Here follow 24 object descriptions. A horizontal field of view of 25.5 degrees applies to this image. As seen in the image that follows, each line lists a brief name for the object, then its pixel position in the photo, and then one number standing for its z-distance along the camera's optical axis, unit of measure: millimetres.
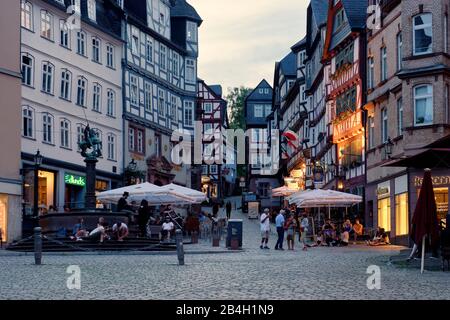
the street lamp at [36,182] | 43062
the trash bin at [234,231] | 39344
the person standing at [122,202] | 40750
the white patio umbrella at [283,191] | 63250
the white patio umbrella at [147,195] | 42072
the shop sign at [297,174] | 77312
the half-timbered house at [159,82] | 64438
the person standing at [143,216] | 39531
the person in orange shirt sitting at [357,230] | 46281
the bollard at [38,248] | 26078
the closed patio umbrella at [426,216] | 22703
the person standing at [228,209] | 74650
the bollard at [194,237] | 44281
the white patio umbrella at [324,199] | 42875
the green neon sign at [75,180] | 53406
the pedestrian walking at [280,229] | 39794
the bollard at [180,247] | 25719
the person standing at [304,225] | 45456
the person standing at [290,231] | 40000
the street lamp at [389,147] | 43400
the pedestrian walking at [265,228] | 40719
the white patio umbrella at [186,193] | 42725
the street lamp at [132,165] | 62434
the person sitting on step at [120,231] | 37156
